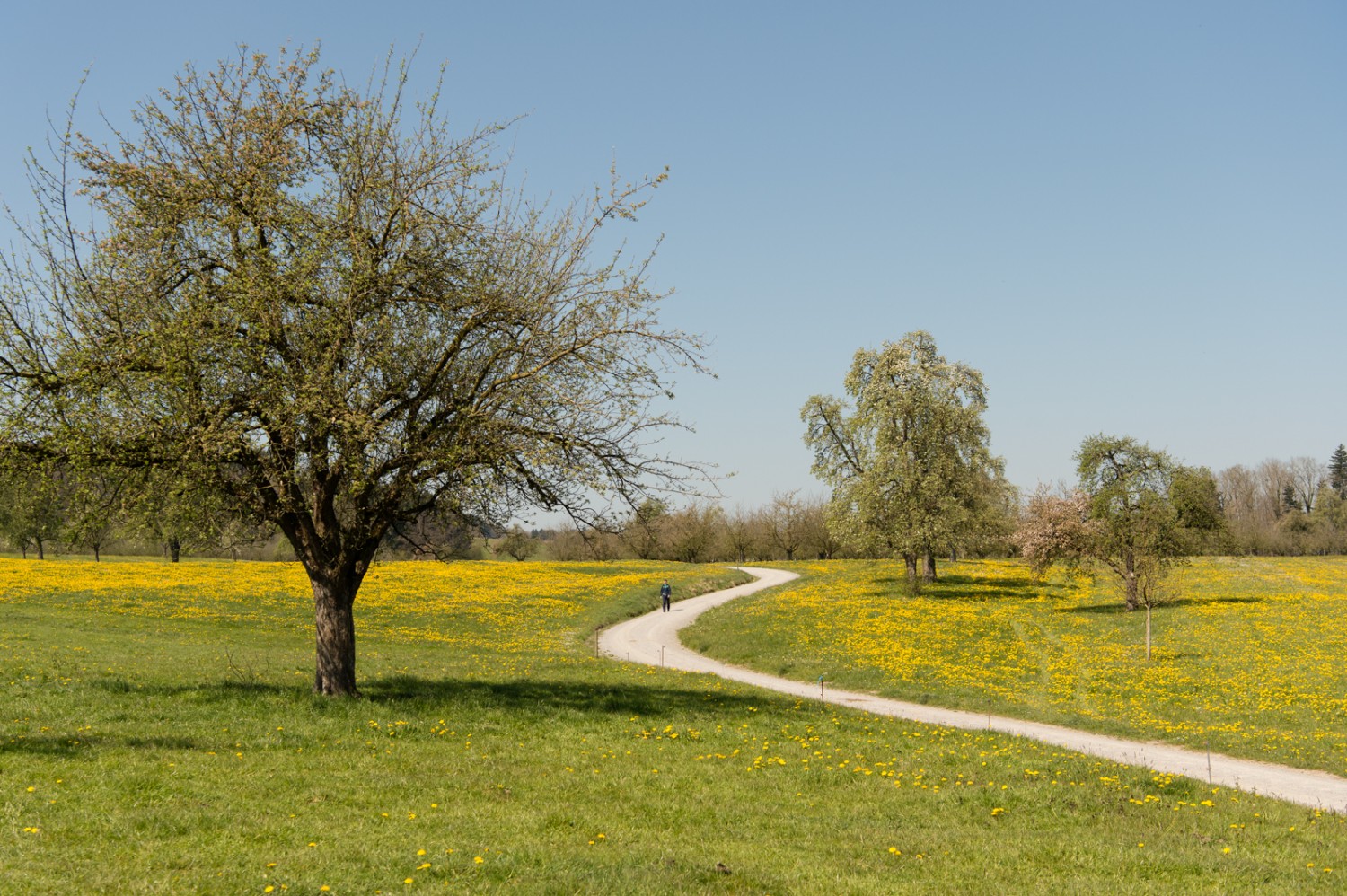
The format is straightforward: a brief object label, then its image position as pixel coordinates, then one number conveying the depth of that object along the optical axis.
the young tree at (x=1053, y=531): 55.06
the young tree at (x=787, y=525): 131.62
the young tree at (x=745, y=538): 135.00
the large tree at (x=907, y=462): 59.00
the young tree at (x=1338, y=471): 190.88
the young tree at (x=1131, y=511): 50.47
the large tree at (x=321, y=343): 18.11
